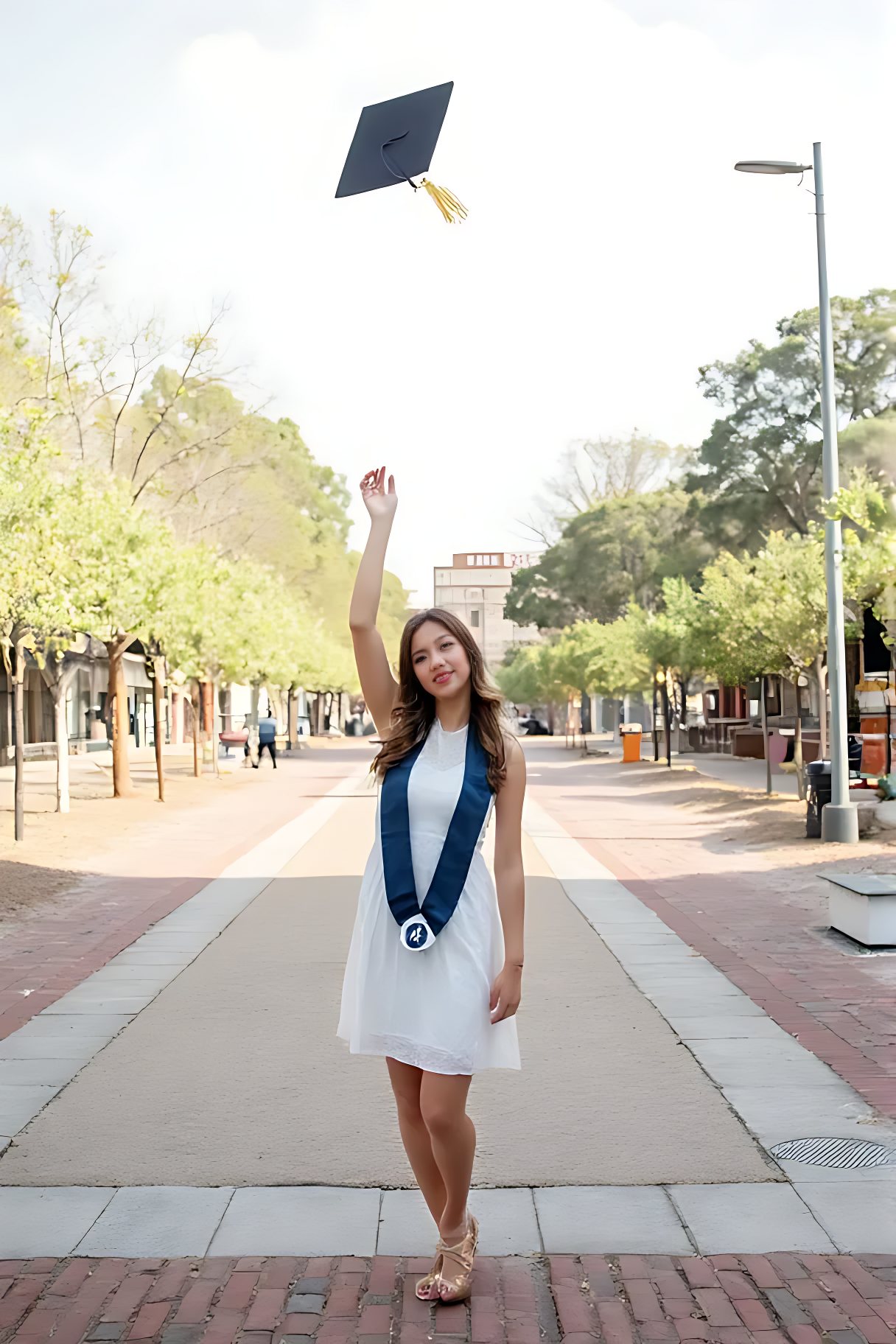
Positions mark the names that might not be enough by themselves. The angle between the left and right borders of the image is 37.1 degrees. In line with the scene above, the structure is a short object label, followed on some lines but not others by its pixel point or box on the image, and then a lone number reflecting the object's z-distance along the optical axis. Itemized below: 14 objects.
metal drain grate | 4.58
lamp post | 13.97
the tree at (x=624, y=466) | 60.34
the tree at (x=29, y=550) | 14.15
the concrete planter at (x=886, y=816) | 14.70
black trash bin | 14.55
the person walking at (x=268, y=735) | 34.81
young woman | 3.47
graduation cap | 4.97
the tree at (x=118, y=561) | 18.06
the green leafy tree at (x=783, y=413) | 39.81
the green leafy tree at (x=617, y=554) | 52.41
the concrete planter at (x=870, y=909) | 8.50
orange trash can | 37.53
